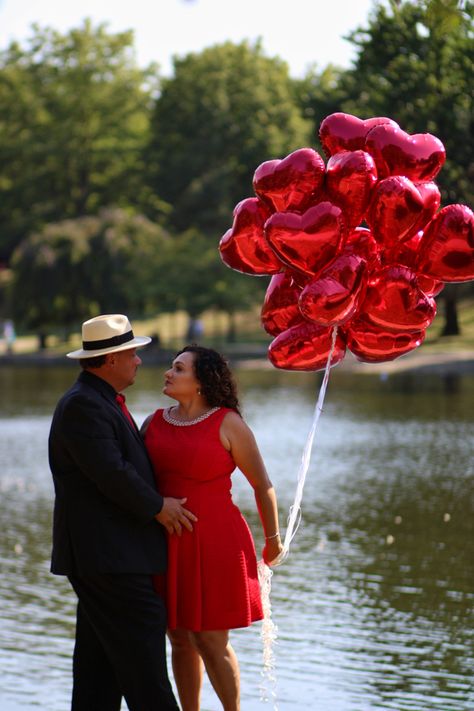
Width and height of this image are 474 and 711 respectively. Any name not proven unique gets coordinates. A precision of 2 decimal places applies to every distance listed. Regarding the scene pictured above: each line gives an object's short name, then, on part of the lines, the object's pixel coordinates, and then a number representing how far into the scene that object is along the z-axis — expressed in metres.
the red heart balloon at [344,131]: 8.05
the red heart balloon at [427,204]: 7.89
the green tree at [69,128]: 90.26
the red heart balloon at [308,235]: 7.71
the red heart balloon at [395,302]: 7.85
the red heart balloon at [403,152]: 7.89
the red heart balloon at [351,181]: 7.75
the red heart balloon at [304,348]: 8.00
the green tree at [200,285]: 63.90
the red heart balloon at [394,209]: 7.72
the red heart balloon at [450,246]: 7.84
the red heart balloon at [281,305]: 8.15
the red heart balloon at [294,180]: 7.78
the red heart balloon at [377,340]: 8.00
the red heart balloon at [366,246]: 7.95
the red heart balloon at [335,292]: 7.67
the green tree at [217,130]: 72.33
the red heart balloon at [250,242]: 8.11
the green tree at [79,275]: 64.64
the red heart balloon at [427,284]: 8.01
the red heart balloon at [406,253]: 7.99
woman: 7.15
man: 6.92
